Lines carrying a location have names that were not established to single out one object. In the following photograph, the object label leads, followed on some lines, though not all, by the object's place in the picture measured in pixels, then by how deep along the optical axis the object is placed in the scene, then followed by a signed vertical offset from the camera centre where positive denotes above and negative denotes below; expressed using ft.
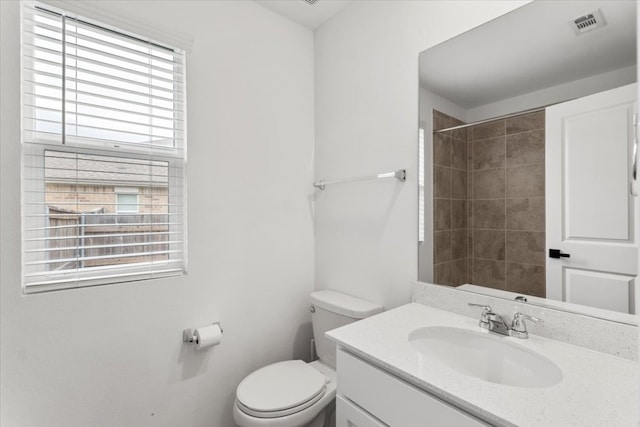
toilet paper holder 4.69 -1.91
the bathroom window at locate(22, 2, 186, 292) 3.79 +0.92
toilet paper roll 4.59 -1.90
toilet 4.04 -2.63
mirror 3.01 +0.73
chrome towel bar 4.77 +0.68
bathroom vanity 2.21 -1.44
